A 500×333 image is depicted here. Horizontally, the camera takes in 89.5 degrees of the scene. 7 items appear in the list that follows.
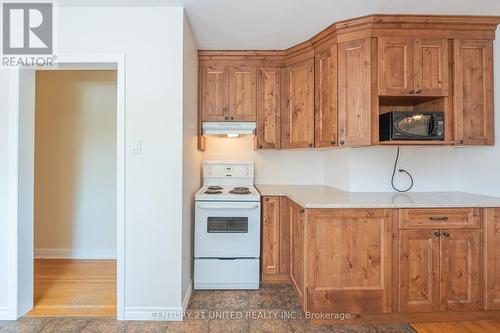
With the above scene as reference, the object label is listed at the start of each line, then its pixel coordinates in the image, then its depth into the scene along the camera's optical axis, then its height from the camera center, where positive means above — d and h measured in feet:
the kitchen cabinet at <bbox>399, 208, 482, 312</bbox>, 6.45 -2.29
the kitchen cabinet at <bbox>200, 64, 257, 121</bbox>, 9.46 +2.79
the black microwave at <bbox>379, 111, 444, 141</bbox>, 7.12 +1.20
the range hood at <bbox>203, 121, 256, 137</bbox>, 9.23 +1.43
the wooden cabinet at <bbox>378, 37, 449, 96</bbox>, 7.27 +2.93
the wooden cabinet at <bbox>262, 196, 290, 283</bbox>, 8.71 -2.42
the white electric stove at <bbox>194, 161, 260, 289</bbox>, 8.06 -2.39
